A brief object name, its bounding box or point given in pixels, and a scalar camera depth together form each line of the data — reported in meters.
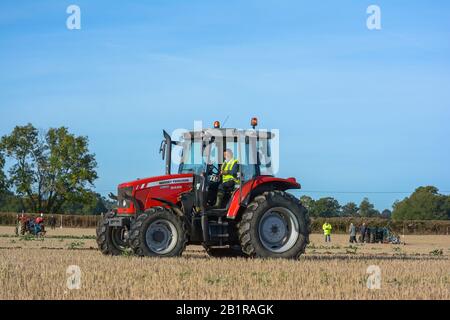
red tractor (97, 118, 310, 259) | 15.02
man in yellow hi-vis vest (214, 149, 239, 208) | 15.41
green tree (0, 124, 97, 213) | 85.00
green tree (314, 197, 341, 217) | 133.00
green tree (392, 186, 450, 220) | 123.31
